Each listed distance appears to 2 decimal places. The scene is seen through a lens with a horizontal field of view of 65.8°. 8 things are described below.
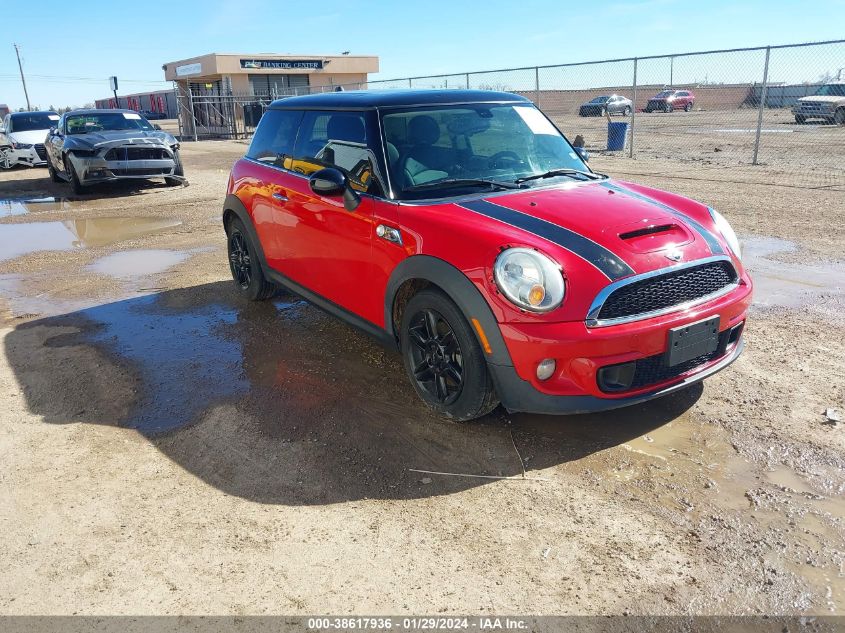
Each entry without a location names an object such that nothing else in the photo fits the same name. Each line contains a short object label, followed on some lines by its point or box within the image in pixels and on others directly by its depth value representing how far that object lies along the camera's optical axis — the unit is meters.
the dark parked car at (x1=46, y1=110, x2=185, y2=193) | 11.94
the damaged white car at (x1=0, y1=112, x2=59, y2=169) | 17.02
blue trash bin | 17.36
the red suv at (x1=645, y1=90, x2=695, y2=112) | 34.34
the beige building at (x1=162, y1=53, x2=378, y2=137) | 31.70
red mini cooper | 2.99
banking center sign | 33.28
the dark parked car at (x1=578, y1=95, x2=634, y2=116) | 29.98
